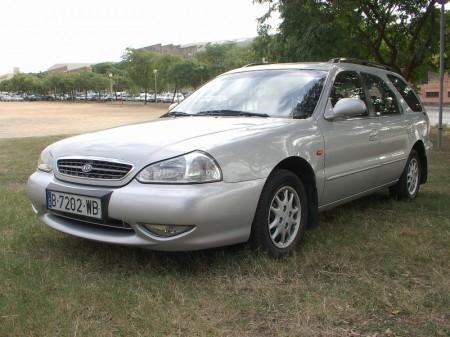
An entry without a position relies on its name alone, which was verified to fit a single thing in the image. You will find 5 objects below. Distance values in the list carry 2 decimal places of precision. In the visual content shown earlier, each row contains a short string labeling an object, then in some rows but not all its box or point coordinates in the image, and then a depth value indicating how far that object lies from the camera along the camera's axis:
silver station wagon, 3.30
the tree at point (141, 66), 74.56
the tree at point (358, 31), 12.97
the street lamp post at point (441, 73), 11.08
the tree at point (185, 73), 64.88
